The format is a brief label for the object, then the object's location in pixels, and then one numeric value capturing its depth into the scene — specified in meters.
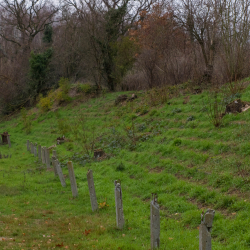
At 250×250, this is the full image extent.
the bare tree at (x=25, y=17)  41.56
